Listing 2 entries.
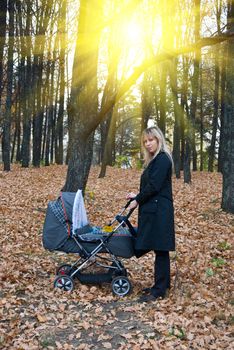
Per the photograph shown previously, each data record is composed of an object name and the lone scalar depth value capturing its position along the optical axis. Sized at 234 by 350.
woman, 5.68
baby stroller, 6.02
